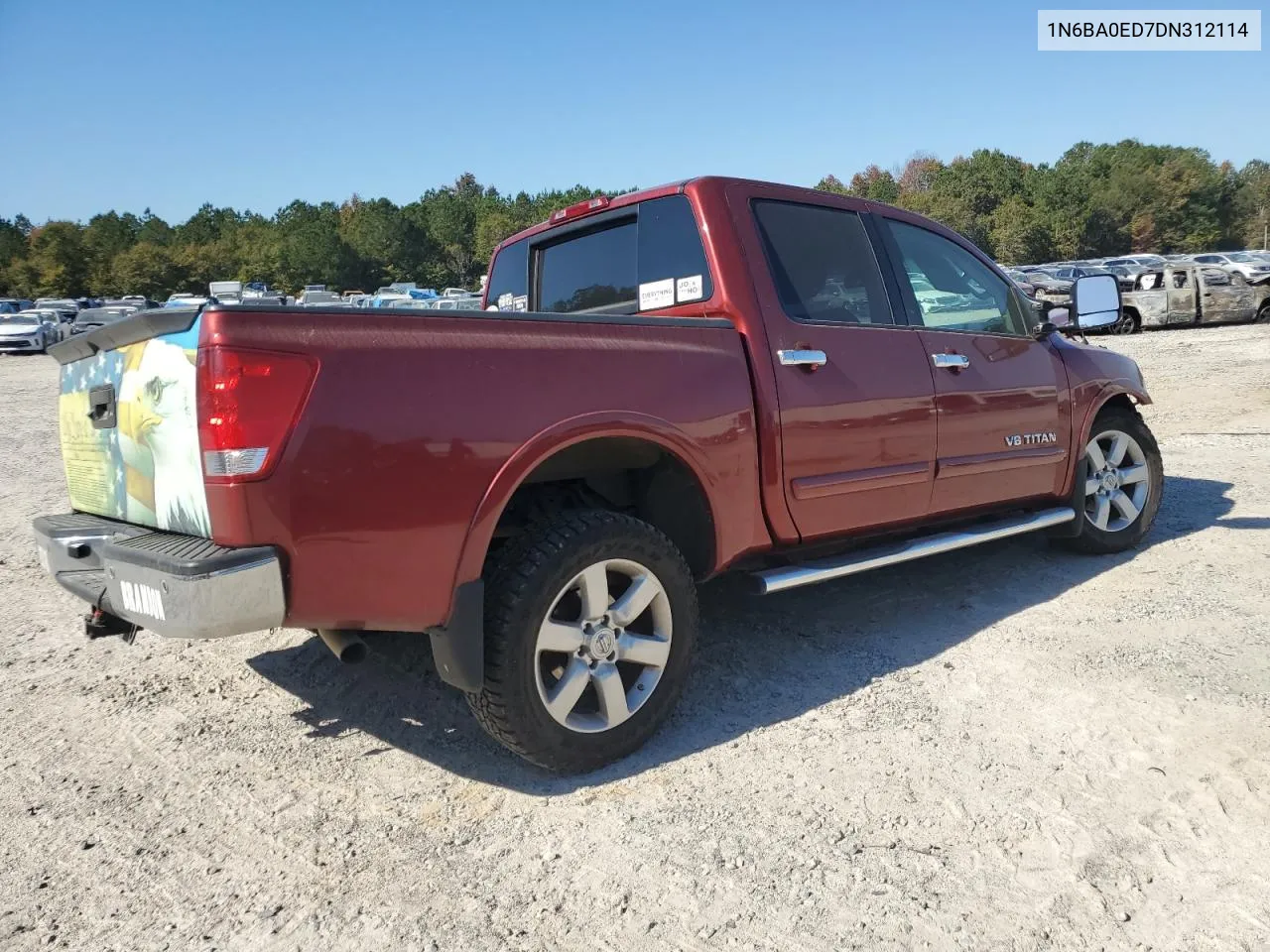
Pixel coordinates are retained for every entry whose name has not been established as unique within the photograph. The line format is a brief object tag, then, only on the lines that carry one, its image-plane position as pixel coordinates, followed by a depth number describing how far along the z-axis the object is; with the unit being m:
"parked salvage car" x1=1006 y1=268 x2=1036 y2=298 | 27.49
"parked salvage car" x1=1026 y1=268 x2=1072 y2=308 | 27.74
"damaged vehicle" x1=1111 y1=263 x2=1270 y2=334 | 21.25
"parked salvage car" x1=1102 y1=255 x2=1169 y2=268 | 39.44
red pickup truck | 2.33
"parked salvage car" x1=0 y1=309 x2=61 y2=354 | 31.02
